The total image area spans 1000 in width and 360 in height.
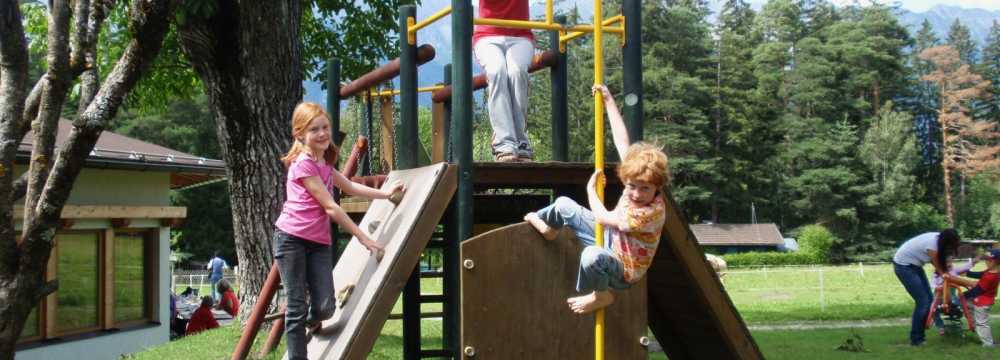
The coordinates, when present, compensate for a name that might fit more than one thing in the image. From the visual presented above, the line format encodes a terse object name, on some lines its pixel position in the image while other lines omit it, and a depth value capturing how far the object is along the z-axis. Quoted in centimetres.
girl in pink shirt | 507
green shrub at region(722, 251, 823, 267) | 4622
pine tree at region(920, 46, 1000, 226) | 6838
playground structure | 519
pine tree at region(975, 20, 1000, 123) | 7338
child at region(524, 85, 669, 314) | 468
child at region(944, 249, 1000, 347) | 996
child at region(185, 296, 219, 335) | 1391
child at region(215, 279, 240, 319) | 1531
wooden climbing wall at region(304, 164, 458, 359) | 504
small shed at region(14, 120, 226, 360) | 1372
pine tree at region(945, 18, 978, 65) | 8894
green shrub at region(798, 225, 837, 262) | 5519
